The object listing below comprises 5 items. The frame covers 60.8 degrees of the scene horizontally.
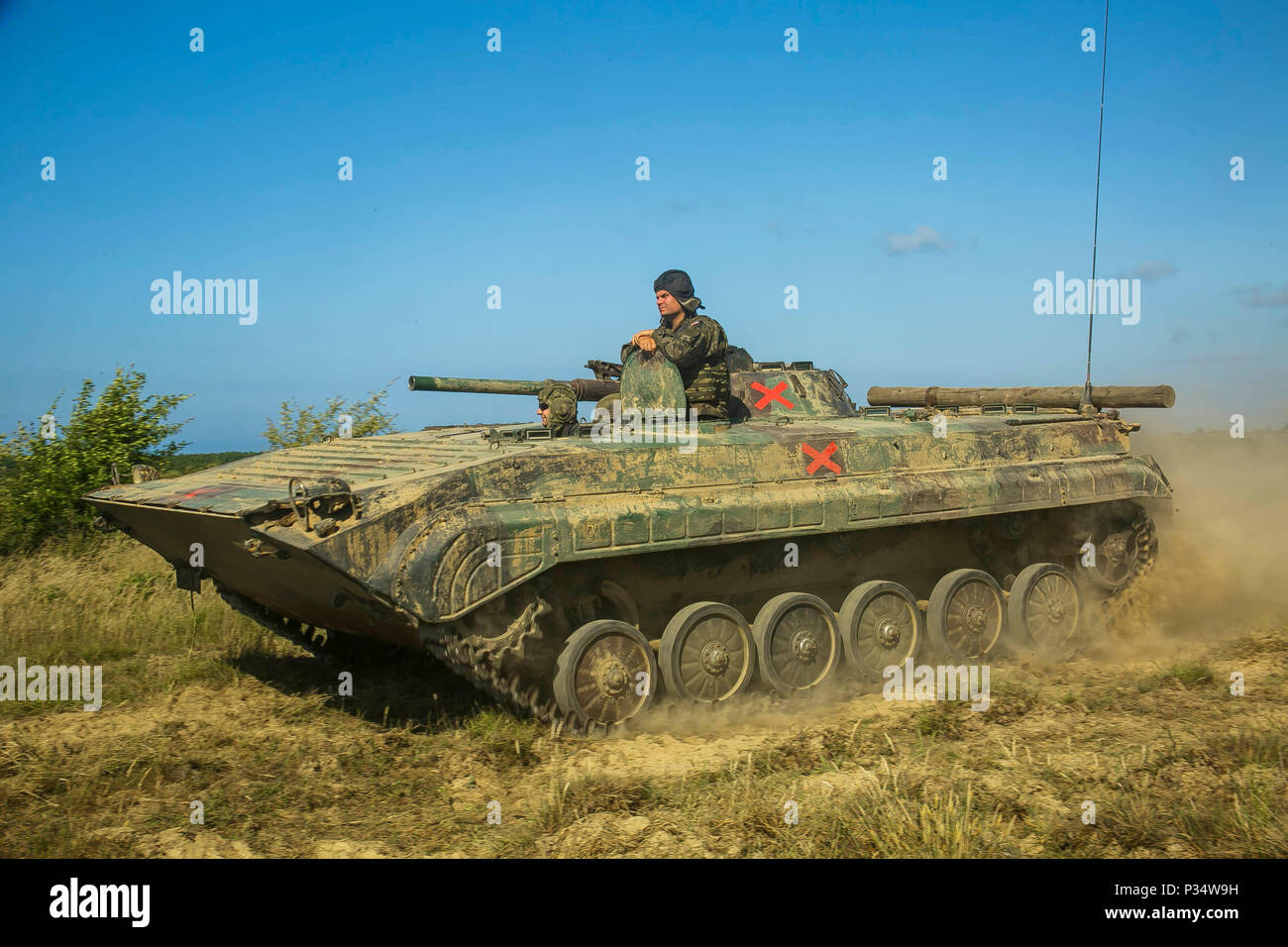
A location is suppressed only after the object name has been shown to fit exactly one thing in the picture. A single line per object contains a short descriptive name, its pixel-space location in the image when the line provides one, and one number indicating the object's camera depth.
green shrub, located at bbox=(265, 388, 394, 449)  12.53
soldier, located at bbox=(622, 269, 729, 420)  8.41
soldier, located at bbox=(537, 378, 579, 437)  7.79
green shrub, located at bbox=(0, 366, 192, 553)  11.84
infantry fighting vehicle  6.30
